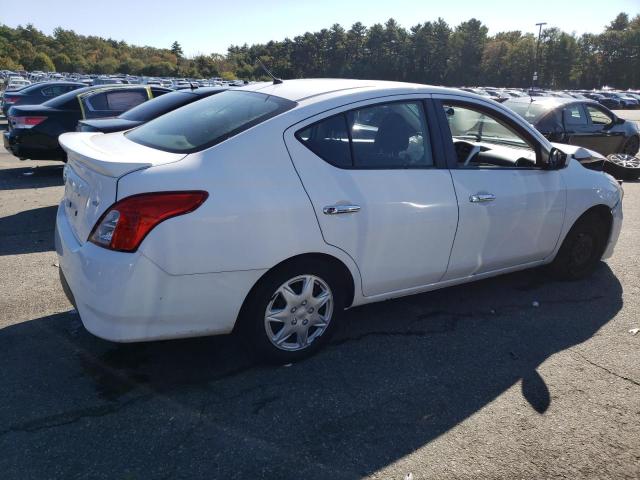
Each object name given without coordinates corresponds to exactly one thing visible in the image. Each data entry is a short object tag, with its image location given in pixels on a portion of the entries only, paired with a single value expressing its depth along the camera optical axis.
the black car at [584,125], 9.88
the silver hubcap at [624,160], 10.57
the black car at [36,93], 15.95
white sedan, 2.74
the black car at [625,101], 52.00
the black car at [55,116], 8.85
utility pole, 98.75
